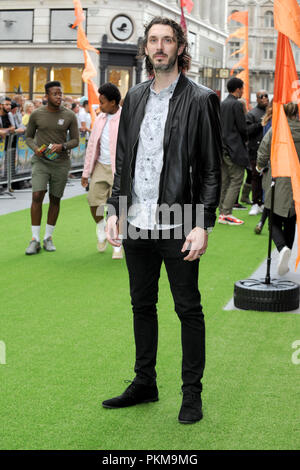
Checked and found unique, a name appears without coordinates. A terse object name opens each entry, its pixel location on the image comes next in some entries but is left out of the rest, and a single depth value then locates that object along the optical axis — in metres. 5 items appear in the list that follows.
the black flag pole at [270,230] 7.17
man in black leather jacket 4.07
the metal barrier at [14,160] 15.73
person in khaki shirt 9.63
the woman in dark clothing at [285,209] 8.47
